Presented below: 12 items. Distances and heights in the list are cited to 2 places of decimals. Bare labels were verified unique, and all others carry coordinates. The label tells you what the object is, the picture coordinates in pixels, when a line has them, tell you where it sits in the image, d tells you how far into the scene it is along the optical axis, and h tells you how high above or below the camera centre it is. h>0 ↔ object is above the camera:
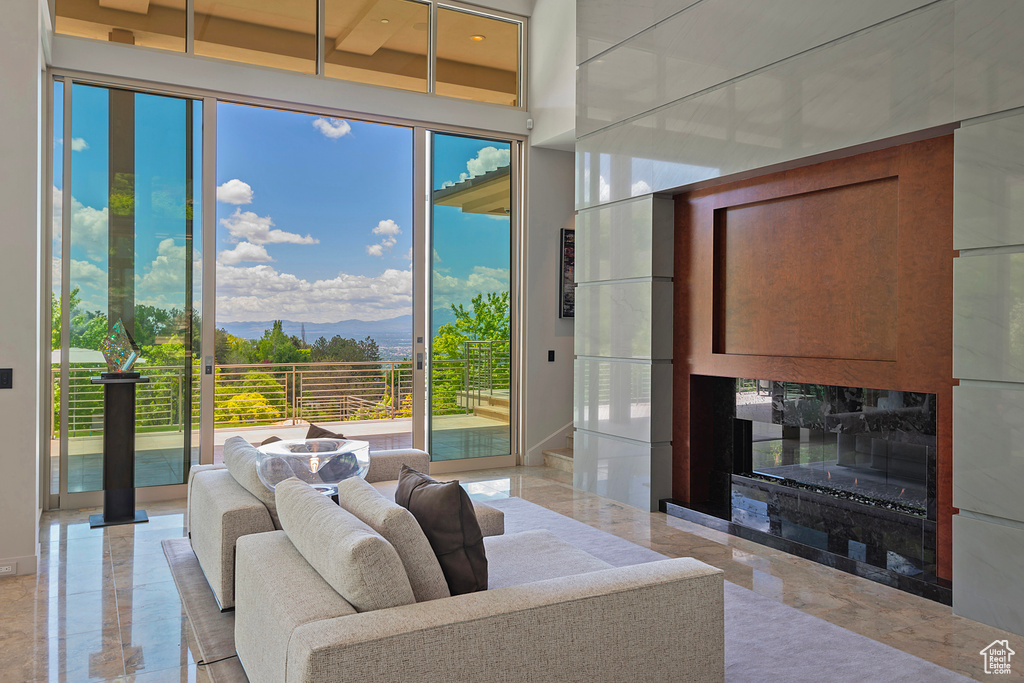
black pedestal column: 4.43 -0.69
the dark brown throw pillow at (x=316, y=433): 3.90 -0.52
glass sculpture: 4.54 -0.09
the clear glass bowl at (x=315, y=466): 2.91 -0.53
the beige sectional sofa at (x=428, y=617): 1.67 -0.72
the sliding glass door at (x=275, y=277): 4.88 +0.60
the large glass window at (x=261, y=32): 5.27 +2.39
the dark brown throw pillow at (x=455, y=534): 2.04 -0.58
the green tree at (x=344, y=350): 9.99 -0.14
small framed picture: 6.59 +0.59
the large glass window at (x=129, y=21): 4.85 +2.27
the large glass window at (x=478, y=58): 6.19 +2.55
